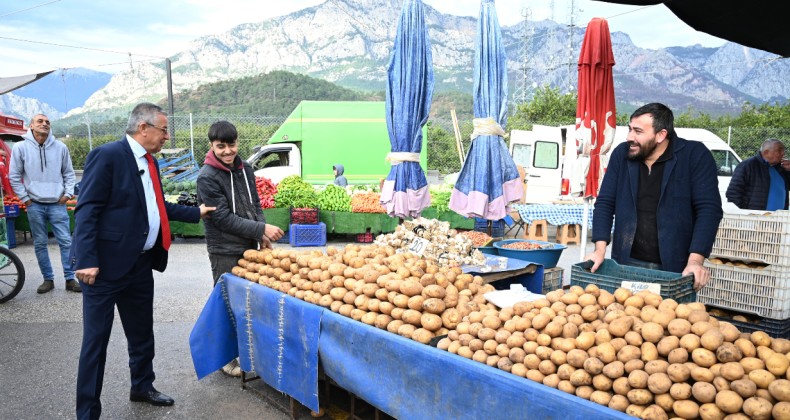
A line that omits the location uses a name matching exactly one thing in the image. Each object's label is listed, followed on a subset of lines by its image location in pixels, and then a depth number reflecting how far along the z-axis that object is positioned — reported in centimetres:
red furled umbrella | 559
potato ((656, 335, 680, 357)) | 211
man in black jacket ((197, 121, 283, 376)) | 401
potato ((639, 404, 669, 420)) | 191
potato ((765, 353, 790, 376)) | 192
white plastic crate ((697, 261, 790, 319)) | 398
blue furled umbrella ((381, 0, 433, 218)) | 584
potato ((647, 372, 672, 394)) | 197
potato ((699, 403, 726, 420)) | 184
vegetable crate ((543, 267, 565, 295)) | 511
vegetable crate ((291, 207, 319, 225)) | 1023
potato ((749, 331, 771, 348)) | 211
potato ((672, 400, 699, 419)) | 189
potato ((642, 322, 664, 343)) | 220
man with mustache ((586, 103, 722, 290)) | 338
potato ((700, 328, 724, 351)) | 203
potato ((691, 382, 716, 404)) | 188
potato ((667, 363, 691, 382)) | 198
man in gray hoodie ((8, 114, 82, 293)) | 646
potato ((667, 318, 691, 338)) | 217
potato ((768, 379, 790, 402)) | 179
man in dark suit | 324
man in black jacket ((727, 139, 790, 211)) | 659
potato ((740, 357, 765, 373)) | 196
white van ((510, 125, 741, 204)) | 1331
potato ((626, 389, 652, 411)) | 198
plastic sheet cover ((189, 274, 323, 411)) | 339
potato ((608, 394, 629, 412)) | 200
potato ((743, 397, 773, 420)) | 178
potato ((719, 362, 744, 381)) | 190
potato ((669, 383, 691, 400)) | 193
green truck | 1543
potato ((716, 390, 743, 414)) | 183
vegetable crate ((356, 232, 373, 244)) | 1082
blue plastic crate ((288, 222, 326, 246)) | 1016
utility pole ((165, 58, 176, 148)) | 1953
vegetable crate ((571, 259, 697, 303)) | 302
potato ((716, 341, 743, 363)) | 198
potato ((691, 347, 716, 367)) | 200
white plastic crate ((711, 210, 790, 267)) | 399
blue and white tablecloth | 1068
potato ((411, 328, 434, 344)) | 273
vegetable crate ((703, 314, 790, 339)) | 396
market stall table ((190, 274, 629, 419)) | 226
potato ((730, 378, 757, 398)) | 186
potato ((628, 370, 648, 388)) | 201
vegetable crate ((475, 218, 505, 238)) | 1055
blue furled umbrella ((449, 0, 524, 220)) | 582
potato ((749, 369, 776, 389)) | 188
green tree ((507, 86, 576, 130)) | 2867
